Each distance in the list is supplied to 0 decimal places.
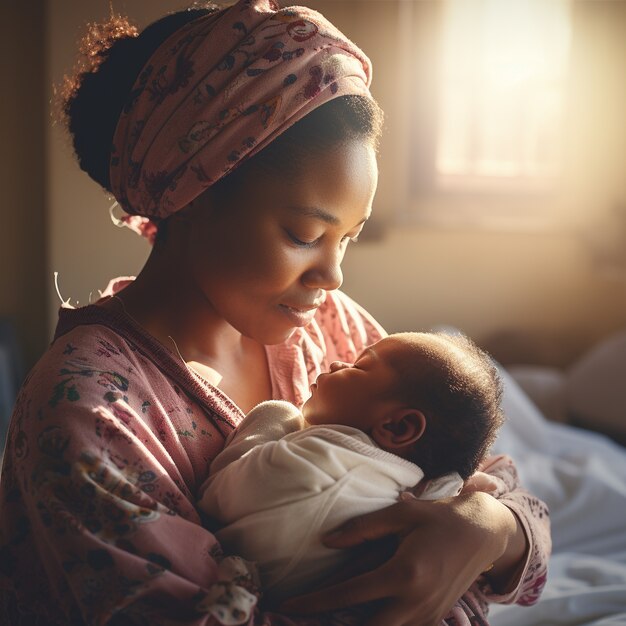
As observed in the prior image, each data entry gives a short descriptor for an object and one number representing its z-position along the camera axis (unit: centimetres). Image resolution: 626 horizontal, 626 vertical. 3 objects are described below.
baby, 90
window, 336
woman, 83
